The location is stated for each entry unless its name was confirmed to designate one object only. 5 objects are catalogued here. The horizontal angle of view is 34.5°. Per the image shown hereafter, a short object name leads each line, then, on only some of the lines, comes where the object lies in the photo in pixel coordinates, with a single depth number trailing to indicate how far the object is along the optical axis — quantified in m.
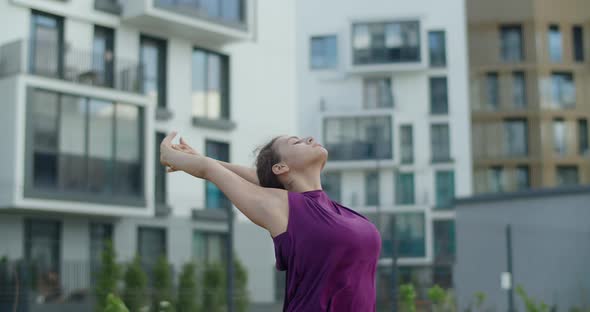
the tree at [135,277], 20.78
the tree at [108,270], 20.41
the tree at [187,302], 11.16
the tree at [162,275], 21.11
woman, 3.00
